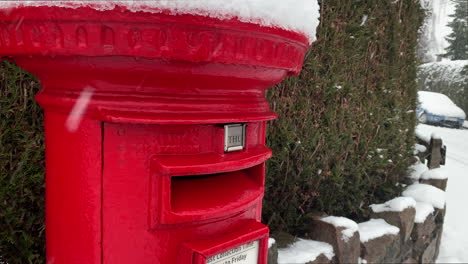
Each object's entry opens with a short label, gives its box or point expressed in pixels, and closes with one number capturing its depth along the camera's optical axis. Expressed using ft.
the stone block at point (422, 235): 11.51
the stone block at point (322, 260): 8.50
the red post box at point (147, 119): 2.65
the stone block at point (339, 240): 8.96
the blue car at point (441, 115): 47.80
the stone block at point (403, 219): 10.72
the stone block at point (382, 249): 9.70
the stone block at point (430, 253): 12.20
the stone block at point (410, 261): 11.47
